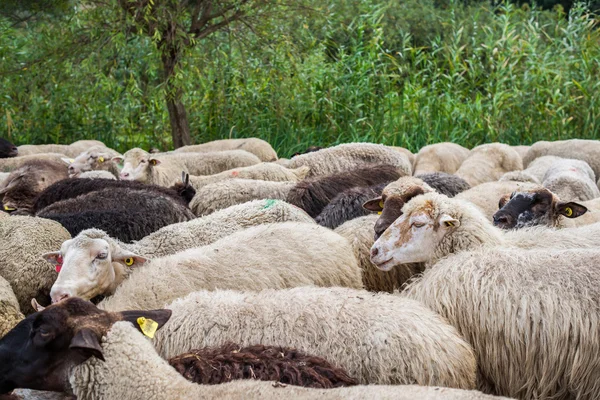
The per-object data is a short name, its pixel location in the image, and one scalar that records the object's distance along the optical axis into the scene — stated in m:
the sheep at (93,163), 9.10
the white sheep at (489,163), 9.29
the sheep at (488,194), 6.63
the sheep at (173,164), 8.58
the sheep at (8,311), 4.22
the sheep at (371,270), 5.16
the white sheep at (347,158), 8.75
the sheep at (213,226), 5.38
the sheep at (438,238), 4.64
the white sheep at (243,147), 10.87
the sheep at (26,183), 7.88
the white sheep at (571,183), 7.62
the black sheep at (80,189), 7.02
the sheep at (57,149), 11.29
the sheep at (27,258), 5.09
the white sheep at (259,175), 8.16
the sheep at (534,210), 5.65
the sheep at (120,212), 5.86
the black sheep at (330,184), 7.01
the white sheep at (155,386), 2.98
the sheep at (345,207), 6.34
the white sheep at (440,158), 10.16
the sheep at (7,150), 10.83
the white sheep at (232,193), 7.07
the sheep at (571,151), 9.96
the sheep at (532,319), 3.75
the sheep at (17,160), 9.79
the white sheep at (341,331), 3.47
